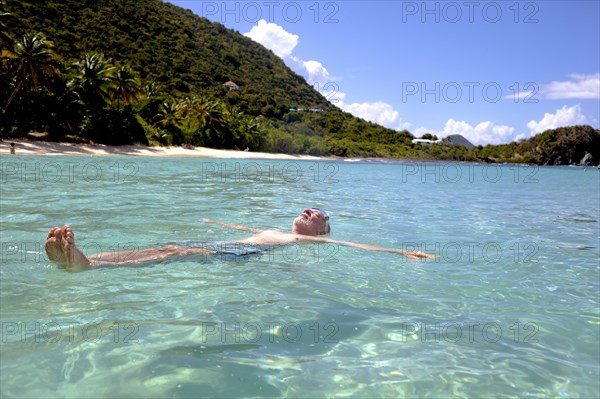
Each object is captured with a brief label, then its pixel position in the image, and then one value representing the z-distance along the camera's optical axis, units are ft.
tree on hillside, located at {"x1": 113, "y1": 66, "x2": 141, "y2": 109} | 146.55
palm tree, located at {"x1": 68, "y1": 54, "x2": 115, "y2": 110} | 135.64
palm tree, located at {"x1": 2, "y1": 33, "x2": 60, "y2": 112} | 117.80
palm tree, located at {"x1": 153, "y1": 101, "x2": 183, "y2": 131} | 176.04
